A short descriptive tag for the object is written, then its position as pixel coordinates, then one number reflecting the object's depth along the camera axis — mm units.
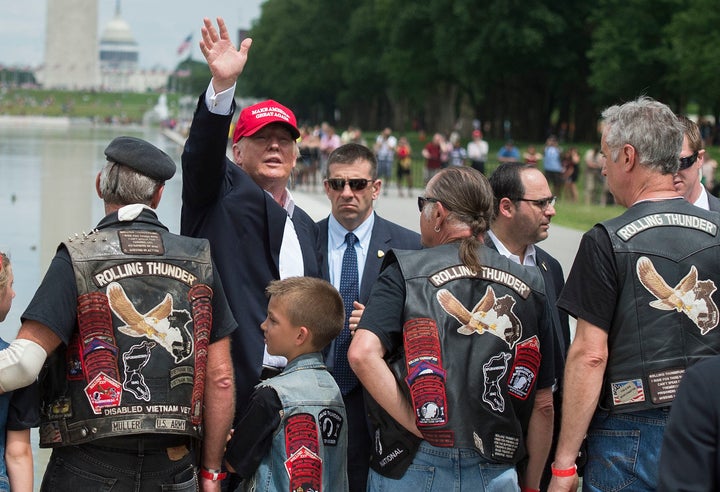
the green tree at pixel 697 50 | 43812
